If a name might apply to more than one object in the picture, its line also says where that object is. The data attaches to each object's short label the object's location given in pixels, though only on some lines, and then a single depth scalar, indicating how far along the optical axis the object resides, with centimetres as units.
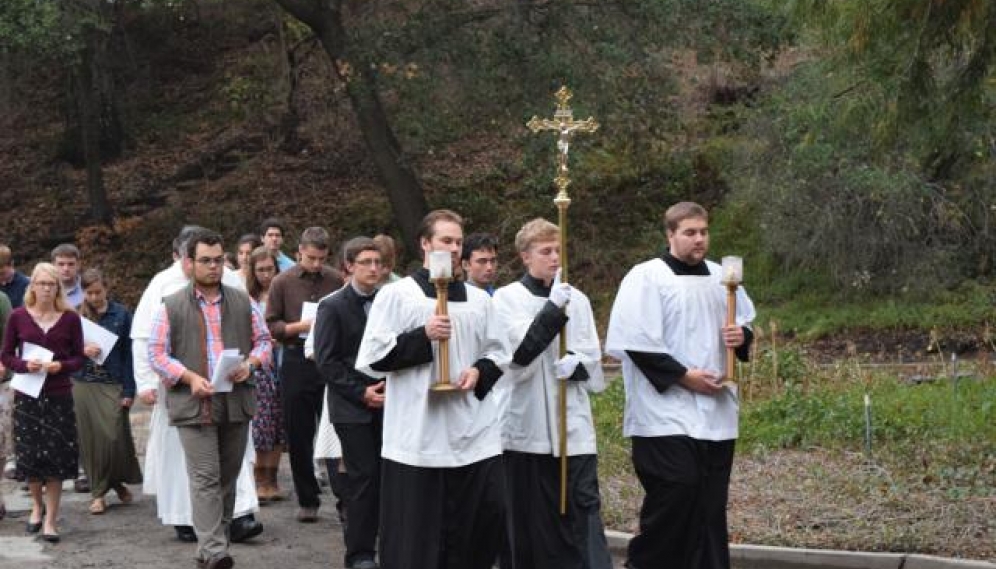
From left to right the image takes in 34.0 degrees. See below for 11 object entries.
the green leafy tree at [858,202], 2003
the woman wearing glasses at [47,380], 1120
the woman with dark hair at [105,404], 1226
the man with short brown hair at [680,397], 848
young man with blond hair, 865
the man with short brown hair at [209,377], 985
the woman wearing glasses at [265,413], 1243
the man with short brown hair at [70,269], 1269
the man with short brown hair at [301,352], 1176
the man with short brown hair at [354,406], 973
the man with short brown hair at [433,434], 790
